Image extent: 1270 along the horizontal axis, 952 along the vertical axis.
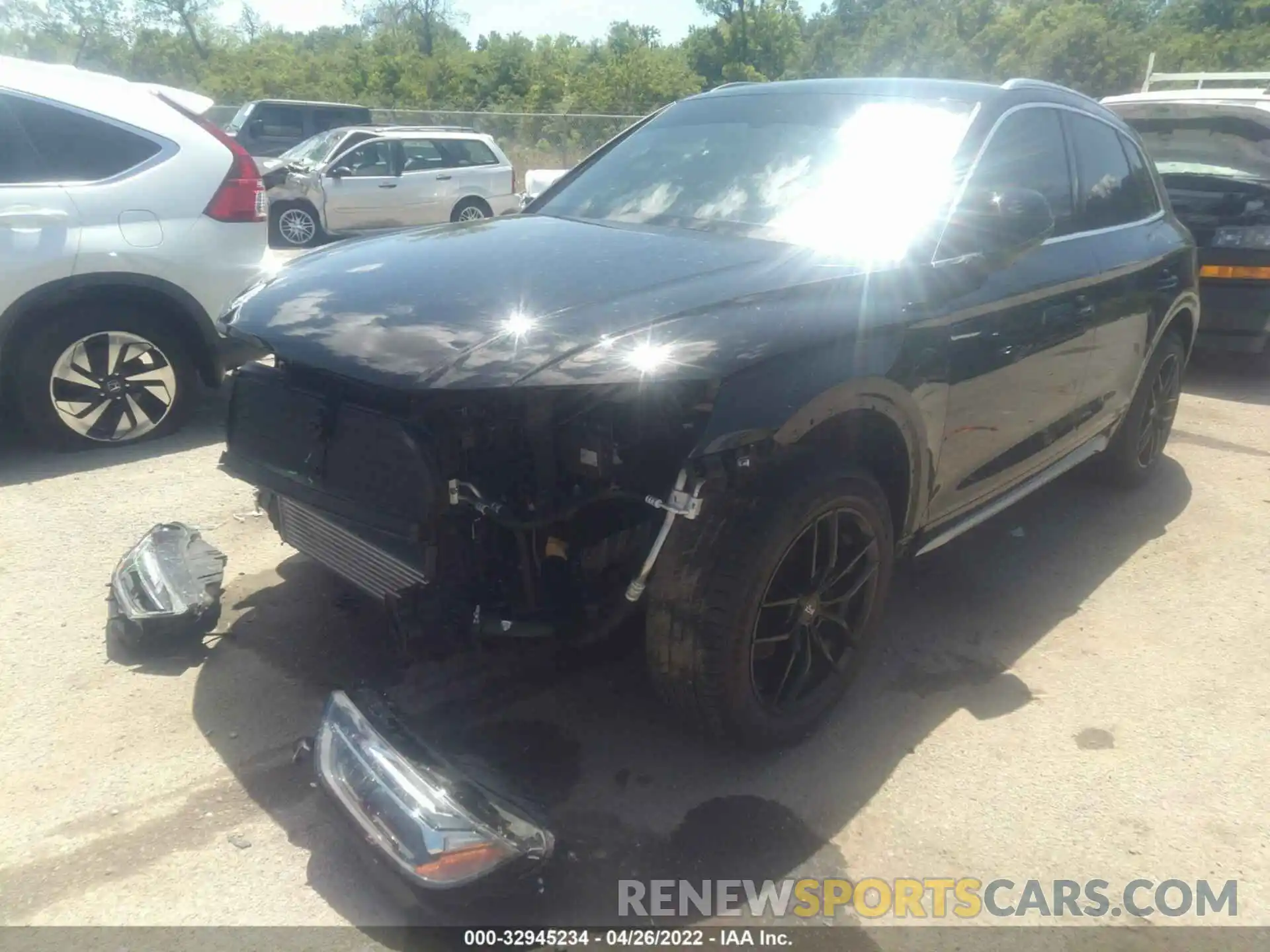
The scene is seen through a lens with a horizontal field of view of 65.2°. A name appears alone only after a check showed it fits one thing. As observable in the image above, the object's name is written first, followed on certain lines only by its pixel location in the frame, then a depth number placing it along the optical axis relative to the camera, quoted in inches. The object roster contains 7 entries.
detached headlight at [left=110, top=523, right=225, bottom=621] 126.6
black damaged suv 95.0
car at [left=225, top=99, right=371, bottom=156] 733.3
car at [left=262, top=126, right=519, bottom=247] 569.3
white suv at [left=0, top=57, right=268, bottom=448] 179.9
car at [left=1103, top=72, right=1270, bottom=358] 264.5
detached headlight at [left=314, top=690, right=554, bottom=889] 83.0
